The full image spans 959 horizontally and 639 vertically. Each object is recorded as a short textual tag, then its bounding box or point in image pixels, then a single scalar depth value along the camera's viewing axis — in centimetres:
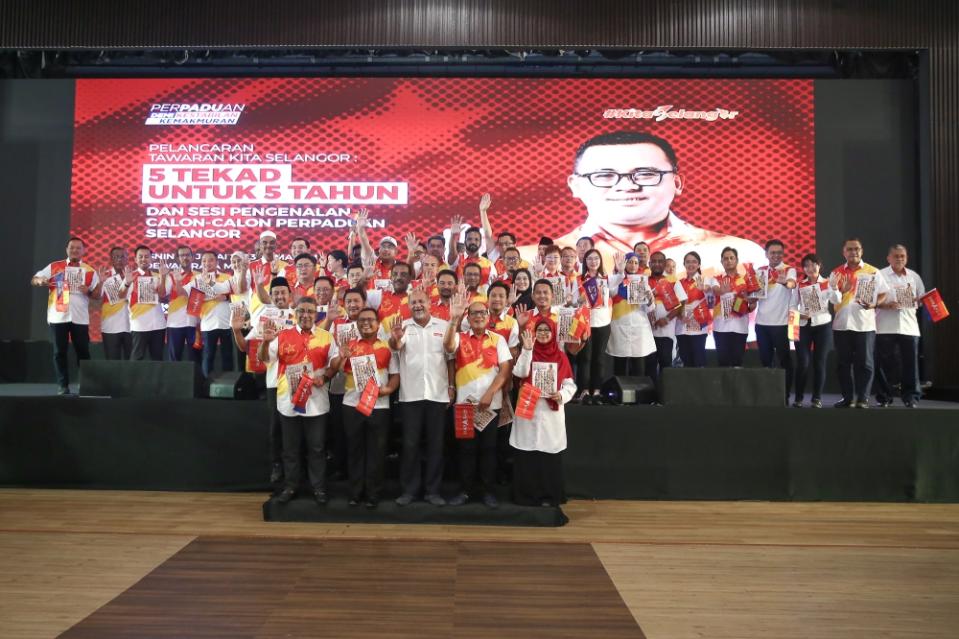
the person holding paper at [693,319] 711
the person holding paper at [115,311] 738
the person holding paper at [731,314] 715
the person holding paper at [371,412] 515
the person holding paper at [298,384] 522
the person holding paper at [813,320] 678
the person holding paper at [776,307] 706
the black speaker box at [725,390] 614
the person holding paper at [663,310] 696
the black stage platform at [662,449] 612
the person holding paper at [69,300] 719
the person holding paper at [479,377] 522
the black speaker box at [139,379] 630
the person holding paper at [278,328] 556
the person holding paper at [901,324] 672
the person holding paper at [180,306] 755
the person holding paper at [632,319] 680
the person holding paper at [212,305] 739
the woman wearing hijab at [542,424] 518
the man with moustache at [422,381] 522
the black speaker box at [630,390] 619
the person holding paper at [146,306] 732
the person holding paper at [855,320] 666
